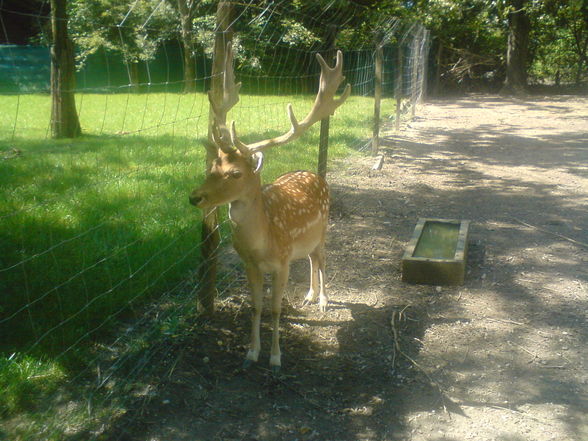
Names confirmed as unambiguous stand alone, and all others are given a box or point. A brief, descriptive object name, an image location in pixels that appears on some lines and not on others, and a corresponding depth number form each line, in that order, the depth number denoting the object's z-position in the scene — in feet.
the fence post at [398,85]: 42.75
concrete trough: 16.31
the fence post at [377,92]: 33.27
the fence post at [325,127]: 20.62
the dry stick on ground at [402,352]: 11.64
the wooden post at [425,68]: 59.95
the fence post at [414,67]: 51.87
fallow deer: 11.36
